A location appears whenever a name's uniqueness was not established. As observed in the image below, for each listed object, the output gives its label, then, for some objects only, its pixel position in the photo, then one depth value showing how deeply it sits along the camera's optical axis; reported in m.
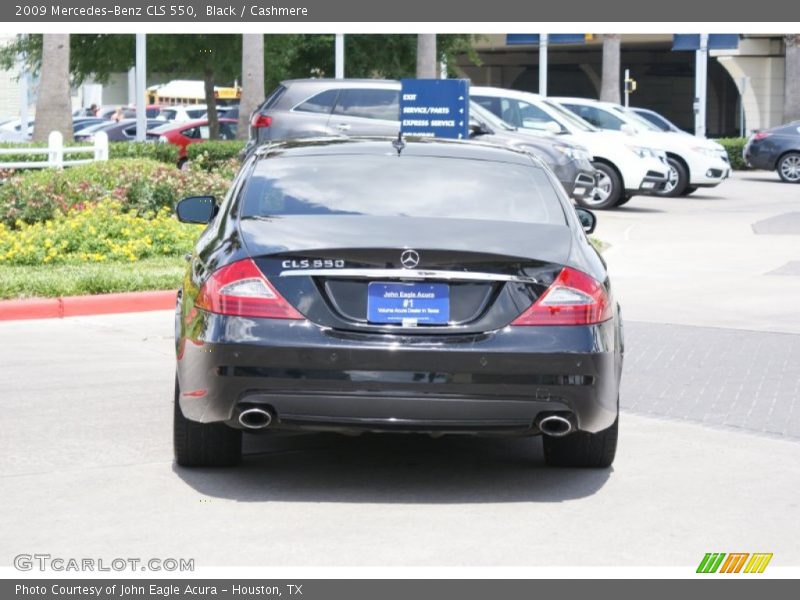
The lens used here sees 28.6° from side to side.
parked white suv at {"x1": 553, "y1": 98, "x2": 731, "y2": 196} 27.33
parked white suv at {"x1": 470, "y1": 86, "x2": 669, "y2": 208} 24.89
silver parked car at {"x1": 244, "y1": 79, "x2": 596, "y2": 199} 22.39
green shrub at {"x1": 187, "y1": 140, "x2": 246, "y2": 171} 27.48
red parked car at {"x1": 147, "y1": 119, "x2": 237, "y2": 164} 35.12
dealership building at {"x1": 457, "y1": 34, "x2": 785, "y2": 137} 70.69
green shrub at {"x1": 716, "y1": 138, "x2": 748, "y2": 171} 38.59
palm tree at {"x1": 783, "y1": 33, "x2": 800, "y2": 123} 42.56
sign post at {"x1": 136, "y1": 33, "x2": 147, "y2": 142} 33.03
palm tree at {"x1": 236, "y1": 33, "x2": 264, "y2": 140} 30.92
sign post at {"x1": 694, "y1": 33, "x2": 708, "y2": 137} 45.73
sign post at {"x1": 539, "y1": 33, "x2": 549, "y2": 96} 52.56
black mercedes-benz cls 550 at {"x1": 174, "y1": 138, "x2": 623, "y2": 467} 6.30
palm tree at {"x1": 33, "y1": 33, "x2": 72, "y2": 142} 26.34
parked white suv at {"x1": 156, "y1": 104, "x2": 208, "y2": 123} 56.02
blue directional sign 19.14
